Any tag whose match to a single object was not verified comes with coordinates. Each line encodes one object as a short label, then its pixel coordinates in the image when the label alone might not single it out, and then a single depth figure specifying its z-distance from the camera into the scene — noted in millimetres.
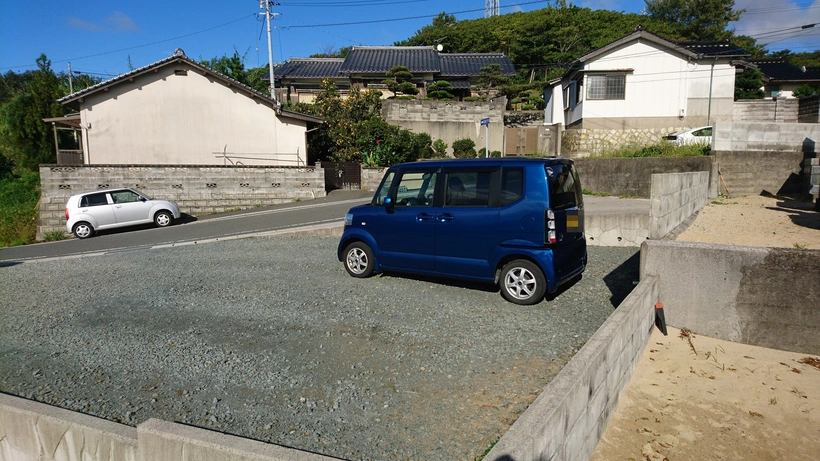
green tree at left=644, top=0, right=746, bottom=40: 41906
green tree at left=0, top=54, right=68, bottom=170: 25203
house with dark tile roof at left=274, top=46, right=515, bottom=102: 33000
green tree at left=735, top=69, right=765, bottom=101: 26297
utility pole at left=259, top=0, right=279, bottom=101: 28441
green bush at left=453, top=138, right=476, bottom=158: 24719
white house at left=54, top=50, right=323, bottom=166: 20109
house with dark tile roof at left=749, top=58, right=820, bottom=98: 28797
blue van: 5707
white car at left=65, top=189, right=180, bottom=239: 15578
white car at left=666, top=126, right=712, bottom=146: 16408
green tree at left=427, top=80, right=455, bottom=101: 30922
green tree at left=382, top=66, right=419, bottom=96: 29891
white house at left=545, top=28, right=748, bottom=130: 22586
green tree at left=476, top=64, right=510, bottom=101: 32531
